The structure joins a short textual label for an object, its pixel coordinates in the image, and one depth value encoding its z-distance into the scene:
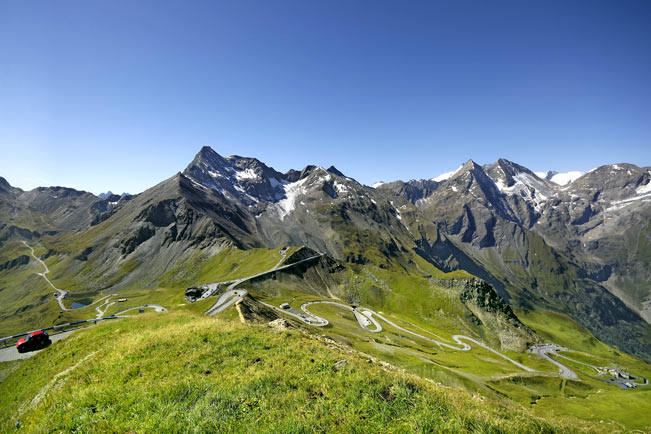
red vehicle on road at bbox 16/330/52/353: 32.72
